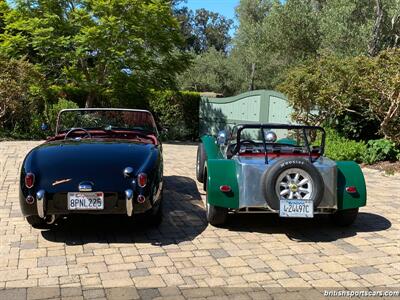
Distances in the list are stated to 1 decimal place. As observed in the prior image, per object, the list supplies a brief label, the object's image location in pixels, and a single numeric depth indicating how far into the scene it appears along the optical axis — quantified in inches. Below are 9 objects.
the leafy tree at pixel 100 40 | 565.3
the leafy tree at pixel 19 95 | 592.7
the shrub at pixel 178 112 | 730.2
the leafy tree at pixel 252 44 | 830.5
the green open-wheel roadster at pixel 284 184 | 193.3
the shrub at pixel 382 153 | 428.5
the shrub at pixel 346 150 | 434.6
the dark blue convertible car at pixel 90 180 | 181.2
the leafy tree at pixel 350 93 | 410.3
